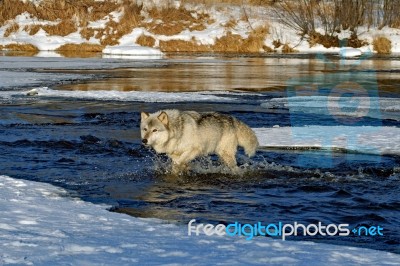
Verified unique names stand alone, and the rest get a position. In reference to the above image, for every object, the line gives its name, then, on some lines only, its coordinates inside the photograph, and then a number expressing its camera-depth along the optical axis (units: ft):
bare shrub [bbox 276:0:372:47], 369.09
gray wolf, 61.11
